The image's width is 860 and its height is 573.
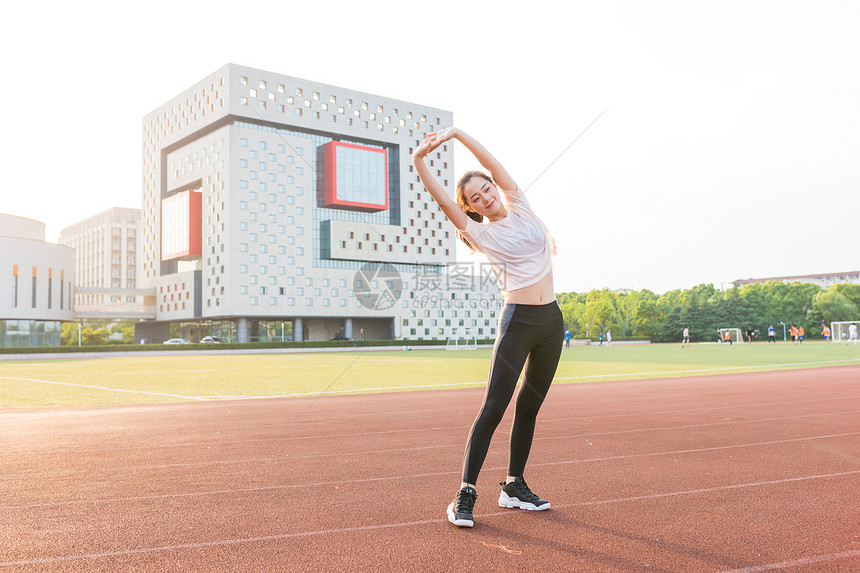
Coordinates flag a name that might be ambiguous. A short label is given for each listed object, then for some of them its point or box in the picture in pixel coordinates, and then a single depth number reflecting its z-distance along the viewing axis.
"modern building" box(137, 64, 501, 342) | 78.06
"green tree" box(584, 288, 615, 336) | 102.88
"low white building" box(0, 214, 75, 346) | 64.12
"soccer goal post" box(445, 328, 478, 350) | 73.94
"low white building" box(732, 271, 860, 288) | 188.75
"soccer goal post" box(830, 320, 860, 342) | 69.54
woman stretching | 4.48
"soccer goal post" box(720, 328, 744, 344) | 79.25
